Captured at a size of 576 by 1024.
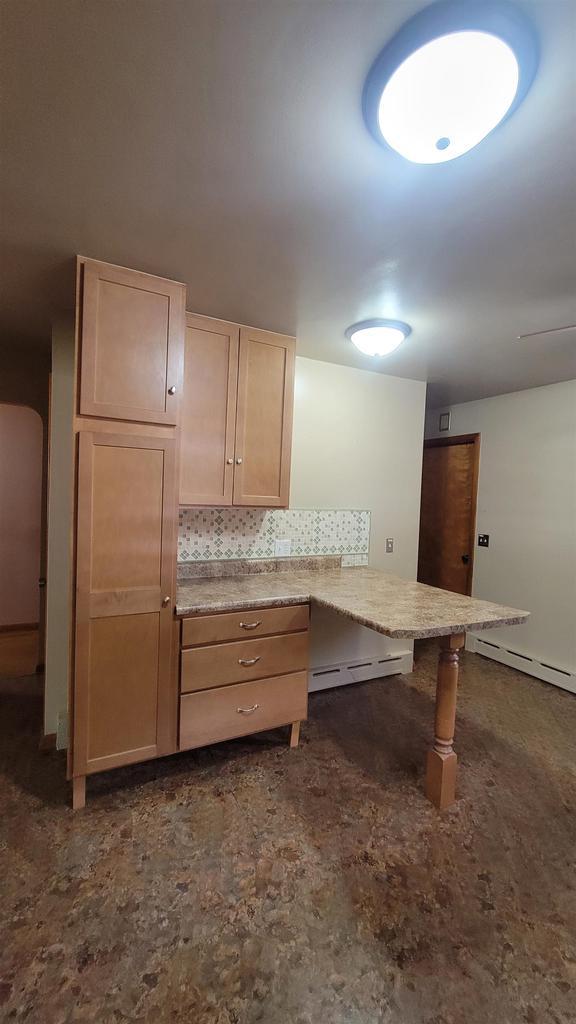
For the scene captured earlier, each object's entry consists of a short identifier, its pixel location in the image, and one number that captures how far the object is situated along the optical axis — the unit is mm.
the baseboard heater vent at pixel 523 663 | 3225
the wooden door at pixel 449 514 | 4109
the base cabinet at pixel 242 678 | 2037
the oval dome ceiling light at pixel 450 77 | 850
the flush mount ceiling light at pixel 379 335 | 2293
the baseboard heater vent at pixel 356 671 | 3113
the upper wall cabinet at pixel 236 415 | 2277
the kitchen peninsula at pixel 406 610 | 1789
